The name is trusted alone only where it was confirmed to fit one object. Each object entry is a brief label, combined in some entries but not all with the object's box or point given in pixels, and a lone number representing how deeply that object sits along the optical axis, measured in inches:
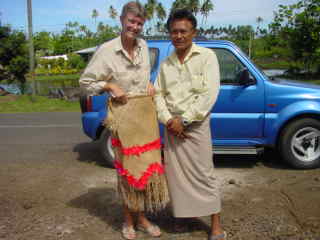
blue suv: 200.7
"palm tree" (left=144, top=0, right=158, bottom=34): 2603.3
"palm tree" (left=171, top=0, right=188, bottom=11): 1938.2
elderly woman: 117.5
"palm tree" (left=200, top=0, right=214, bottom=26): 2247.8
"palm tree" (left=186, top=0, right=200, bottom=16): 2230.6
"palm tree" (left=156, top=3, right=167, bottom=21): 2696.9
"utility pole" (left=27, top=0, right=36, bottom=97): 608.1
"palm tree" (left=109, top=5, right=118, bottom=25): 3493.6
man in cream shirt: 115.4
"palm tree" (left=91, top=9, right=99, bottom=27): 4659.9
